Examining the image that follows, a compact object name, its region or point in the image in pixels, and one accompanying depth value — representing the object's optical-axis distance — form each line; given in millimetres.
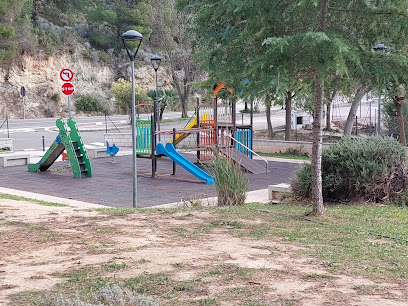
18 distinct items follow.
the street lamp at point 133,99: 11289
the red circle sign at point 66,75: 21609
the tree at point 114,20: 52750
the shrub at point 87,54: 52406
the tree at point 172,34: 41219
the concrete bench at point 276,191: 12047
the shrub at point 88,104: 49312
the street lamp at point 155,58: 27105
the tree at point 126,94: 43281
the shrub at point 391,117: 25578
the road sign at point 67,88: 20620
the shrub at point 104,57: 53844
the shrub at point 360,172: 11062
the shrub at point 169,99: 42188
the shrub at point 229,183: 10281
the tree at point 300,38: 7293
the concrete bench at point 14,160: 18672
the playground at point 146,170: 13836
